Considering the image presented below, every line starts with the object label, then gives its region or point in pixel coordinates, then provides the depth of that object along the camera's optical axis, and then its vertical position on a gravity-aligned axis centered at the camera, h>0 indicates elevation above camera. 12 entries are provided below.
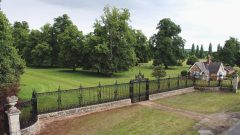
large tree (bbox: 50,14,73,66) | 51.06 +6.59
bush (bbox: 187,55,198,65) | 69.69 +0.34
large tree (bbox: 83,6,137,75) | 37.94 +2.95
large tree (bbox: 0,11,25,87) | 16.77 +0.34
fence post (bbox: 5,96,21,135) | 10.88 -2.40
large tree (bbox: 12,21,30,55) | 59.38 +6.22
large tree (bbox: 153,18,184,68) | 54.44 +3.88
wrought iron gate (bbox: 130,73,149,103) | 19.16 -2.32
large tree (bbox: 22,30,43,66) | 54.44 +4.09
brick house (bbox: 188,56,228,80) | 42.38 -1.36
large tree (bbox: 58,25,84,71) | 42.69 +2.57
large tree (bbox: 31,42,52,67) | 50.72 +1.74
